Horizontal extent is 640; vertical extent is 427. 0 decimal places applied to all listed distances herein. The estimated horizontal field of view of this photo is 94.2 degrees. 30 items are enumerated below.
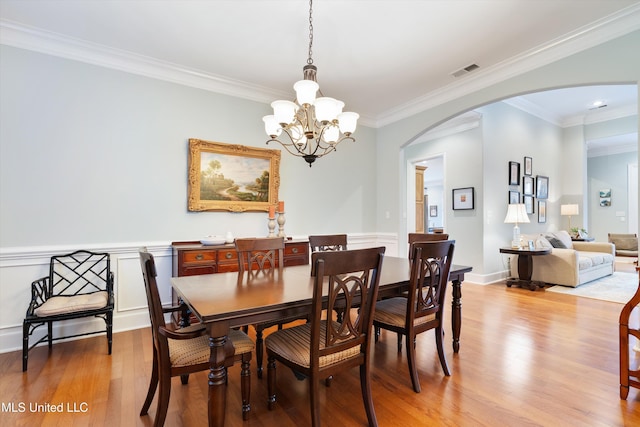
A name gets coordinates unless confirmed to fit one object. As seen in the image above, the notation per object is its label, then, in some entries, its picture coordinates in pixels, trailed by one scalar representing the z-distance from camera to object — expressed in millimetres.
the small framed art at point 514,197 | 5453
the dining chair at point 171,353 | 1435
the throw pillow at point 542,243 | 4836
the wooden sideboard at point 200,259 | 2947
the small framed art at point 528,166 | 5755
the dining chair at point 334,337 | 1413
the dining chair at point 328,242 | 2926
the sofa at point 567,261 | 4617
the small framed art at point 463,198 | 5149
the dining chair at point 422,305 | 1916
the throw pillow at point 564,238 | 5366
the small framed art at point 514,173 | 5436
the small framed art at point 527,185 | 5730
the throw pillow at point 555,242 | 5219
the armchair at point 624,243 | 6852
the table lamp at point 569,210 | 6186
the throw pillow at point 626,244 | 6909
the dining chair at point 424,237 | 2982
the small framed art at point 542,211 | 6099
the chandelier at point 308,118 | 2107
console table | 4676
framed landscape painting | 3393
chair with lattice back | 2338
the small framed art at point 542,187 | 6008
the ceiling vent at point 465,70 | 3266
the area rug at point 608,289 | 4062
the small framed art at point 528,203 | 5745
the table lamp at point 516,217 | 4887
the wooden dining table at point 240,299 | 1350
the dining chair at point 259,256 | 2248
